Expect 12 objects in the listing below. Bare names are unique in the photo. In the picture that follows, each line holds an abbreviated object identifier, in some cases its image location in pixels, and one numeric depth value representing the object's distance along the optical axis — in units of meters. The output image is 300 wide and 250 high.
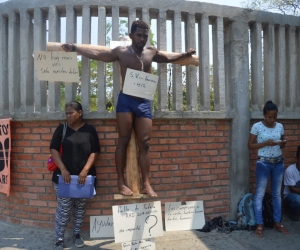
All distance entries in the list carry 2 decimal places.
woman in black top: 3.57
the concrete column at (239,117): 4.41
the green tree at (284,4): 11.44
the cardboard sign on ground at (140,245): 3.28
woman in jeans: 4.00
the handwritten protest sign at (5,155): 4.08
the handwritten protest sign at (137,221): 3.25
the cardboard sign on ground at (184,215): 4.11
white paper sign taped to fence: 3.65
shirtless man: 3.37
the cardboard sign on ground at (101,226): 3.89
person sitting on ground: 4.45
